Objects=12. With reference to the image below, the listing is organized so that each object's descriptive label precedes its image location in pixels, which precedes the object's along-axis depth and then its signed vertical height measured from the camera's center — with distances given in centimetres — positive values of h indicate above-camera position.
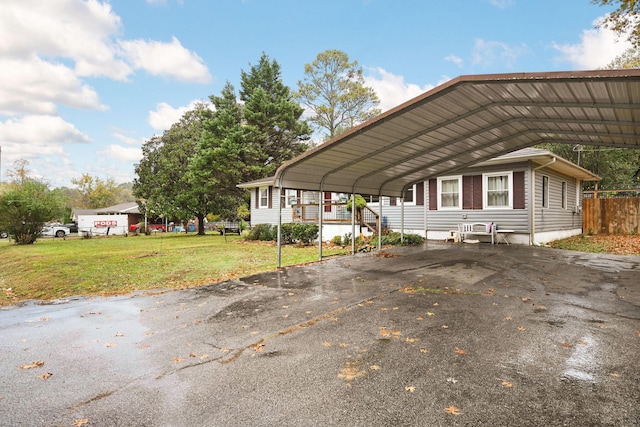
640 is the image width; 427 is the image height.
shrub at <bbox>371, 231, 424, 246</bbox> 1397 -103
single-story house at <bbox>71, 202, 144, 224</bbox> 4253 +57
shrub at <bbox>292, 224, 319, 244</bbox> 1617 -81
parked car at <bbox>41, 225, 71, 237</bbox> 3073 -138
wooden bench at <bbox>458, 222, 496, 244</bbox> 1364 -59
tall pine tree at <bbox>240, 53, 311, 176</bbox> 2817 +858
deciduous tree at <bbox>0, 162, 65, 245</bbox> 1933 +40
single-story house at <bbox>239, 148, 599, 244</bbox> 1331 +55
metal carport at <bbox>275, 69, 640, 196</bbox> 552 +201
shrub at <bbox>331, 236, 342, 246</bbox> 1559 -115
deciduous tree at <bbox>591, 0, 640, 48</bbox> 1351 +824
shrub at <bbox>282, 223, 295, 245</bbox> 1728 -96
